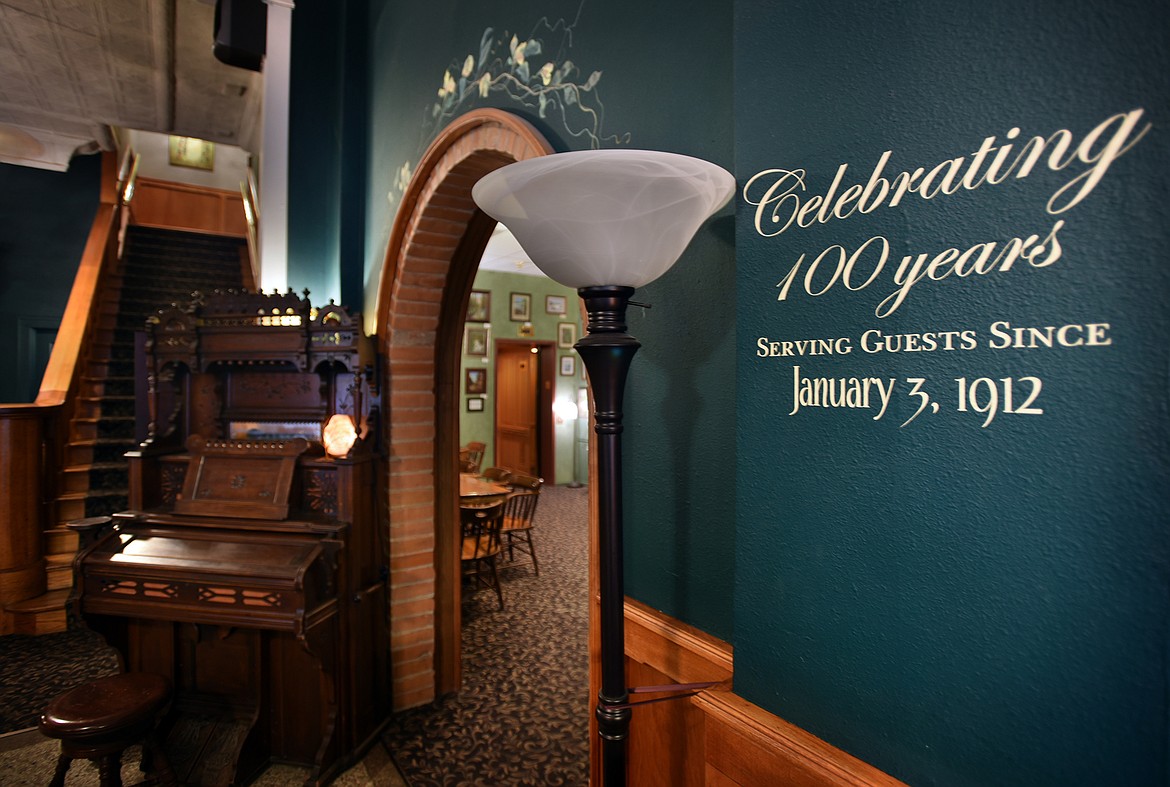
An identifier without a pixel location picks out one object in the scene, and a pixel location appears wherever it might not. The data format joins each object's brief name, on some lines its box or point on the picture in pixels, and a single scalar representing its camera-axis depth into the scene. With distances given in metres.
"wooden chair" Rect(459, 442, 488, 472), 6.80
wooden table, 4.80
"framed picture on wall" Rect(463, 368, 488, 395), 8.84
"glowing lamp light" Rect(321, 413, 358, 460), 2.91
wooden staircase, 4.39
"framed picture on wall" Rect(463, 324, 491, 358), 8.88
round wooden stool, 2.21
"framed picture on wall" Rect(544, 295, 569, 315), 9.60
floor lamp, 0.95
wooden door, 10.10
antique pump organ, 2.56
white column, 3.55
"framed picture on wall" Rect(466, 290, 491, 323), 8.84
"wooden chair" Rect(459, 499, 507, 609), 4.46
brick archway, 3.05
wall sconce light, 9.84
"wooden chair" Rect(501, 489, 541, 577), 5.05
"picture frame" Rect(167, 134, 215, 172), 10.05
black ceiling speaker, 3.66
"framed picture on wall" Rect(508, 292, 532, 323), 9.25
